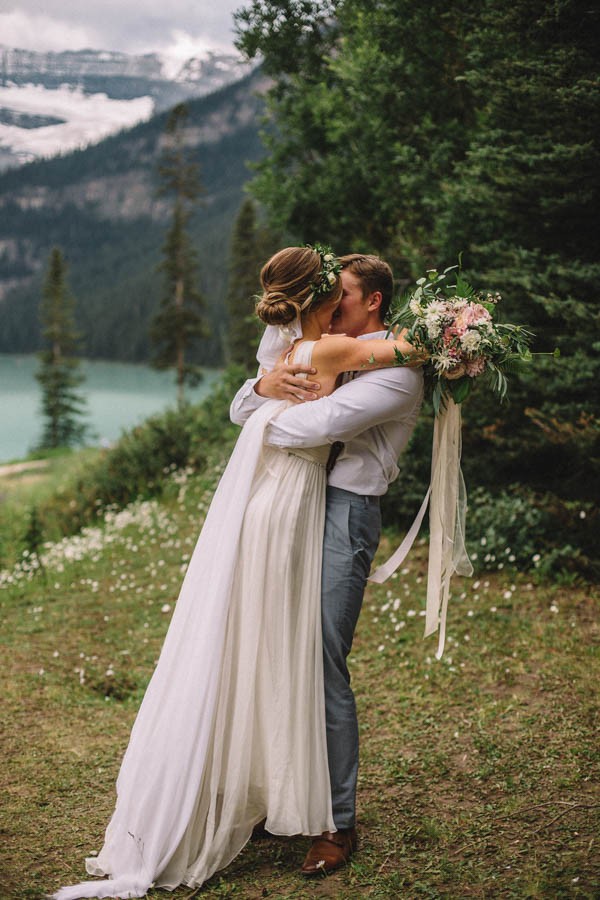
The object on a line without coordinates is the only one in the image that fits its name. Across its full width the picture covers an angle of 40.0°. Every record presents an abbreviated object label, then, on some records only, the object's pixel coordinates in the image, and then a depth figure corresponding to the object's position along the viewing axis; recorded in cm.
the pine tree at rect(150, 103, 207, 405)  3941
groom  353
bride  354
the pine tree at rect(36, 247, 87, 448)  4766
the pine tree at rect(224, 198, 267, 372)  3731
